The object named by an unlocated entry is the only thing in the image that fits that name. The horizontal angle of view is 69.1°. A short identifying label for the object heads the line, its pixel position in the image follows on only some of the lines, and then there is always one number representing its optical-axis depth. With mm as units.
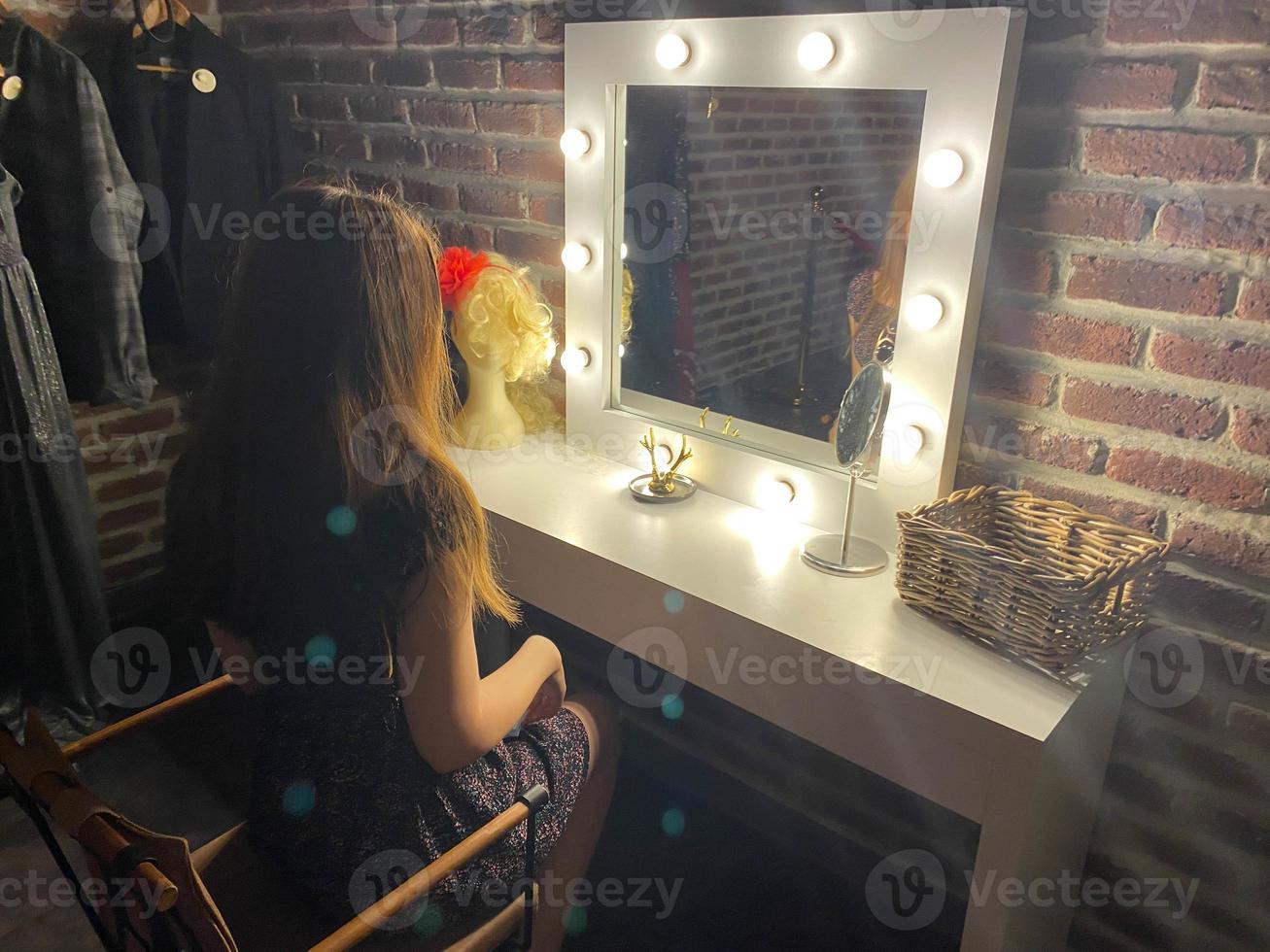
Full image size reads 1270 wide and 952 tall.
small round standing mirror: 1270
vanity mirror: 1215
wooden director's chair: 794
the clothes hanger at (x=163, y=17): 2002
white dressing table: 1037
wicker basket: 1042
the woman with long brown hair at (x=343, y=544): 1008
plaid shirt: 1842
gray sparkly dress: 1789
